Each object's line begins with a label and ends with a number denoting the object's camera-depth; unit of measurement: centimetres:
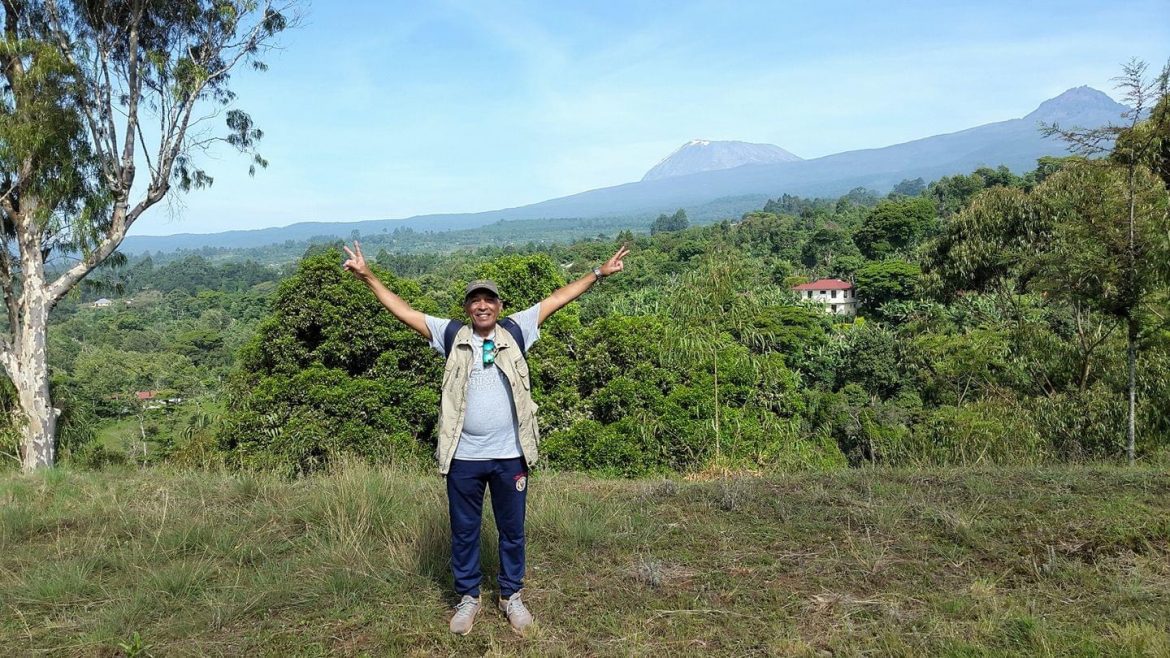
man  282
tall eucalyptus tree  1101
